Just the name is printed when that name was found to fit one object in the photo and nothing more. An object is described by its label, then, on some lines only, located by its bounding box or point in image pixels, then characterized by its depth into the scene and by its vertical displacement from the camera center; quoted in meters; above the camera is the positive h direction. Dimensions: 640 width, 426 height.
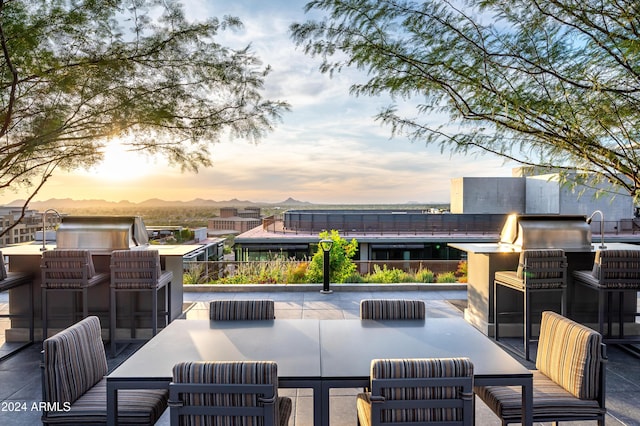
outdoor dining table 2.03 -0.84
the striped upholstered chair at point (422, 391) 1.82 -0.83
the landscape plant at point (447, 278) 8.79 -1.48
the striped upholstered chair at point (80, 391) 2.21 -1.07
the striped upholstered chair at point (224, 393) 1.80 -0.82
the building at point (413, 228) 19.20 -0.92
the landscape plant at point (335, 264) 8.62 -1.16
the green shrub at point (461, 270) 9.19 -1.36
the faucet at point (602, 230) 5.24 -0.25
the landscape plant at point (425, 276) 8.78 -1.45
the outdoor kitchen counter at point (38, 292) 5.23 -1.08
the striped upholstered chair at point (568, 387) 2.29 -1.07
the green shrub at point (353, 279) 8.66 -1.48
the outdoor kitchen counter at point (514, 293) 5.38 -1.08
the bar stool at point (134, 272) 4.74 -0.74
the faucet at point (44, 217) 5.25 -0.09
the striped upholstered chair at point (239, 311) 3.10 -0.78
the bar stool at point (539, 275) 4.55 -0.74
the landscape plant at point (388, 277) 8.71 -1.45
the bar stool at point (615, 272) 4.53 -0.69
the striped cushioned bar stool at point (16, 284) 4.66 -0.89
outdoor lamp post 7.77 -1.04
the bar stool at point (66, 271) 4.62 -0.71
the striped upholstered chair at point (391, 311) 3.12 -0.78
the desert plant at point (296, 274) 8.78 -1.41
